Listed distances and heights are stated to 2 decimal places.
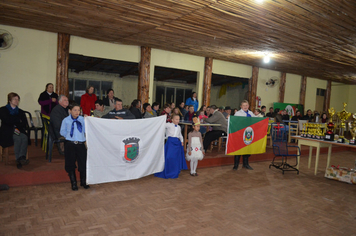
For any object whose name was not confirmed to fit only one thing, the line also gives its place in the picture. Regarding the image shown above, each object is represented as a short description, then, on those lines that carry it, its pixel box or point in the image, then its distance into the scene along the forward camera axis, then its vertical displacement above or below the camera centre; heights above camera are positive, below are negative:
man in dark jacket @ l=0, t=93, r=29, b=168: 4.54 -0.71
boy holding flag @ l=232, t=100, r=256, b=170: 6.24 -0.18
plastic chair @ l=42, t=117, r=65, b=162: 4.75 -0.85
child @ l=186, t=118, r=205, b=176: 5.30 -0.88
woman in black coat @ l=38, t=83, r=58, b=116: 6.23 -0.16
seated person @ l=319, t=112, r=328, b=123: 11.39 -0.33
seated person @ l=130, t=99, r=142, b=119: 6.15 -0.24
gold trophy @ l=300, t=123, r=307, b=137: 6.64 -0.58
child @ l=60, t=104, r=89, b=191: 4.14 -0.78
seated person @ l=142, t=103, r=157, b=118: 6.33 -0.30
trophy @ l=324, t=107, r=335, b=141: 6.06 -0.52
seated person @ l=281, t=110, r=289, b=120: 11.59 -0.31
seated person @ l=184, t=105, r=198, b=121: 8.48 -0.39
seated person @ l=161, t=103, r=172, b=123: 6.66 -0.26
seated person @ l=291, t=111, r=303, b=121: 11.77 -0.34
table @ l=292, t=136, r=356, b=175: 6.07 -0.78
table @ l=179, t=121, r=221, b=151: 6.59 -0.98
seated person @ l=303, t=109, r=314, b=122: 12.07 -0.31
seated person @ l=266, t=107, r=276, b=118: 11.08 -0.26
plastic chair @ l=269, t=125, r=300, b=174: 6.36 -1.44
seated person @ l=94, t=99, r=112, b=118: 5.85 -0.28
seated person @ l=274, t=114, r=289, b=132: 10.10 -0.43
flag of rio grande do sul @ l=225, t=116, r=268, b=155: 6.07 -0.71
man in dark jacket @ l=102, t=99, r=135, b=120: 5.18 -0.31
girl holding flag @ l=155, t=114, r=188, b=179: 5.26 -1.02
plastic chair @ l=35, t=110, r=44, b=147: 6.94 -0.69
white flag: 4.37 -0.91
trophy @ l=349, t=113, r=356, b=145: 5.81 -0.39
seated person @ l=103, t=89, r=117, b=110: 6.85 -0.08
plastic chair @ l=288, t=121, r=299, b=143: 10.23 -0.84
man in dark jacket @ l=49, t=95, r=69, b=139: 4.74 -0.40
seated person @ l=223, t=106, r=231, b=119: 8.33 -0.22
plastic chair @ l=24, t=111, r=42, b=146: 6.26 -0.87
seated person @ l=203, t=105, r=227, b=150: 6.91 -0.67
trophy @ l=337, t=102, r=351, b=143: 6.48 -0.06
